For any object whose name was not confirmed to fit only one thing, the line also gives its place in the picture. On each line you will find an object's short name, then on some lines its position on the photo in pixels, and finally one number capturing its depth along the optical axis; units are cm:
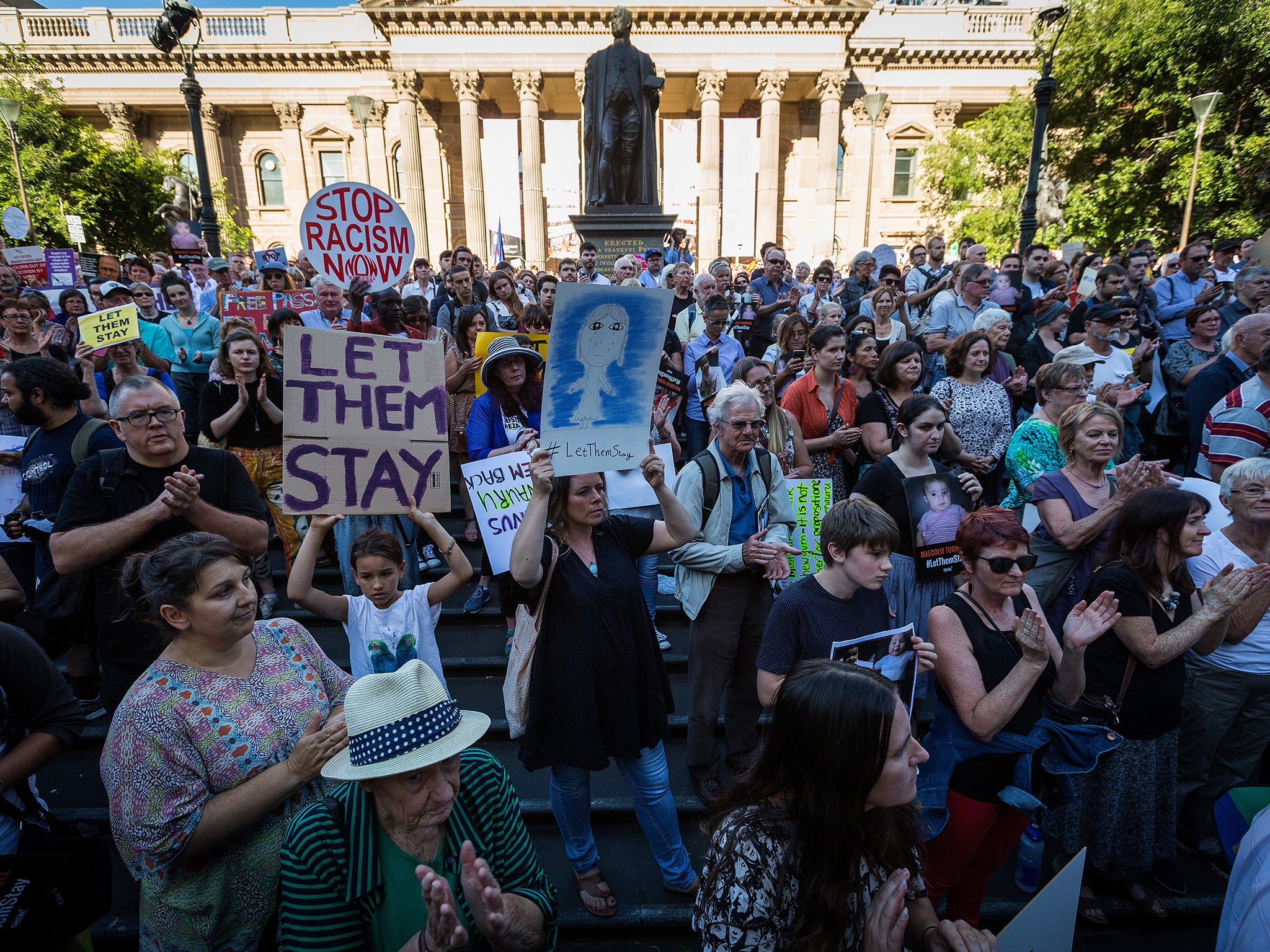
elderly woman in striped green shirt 163
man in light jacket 329
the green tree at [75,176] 2230
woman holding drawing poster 265
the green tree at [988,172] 2162
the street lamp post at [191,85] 969
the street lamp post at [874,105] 1933
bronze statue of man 1165
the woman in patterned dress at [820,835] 158
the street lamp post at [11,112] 1684
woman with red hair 250
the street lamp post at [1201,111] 1347
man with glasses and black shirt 264
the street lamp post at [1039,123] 985
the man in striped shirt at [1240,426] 396
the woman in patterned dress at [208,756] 190
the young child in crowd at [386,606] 312
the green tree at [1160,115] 1507
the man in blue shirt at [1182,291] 745
